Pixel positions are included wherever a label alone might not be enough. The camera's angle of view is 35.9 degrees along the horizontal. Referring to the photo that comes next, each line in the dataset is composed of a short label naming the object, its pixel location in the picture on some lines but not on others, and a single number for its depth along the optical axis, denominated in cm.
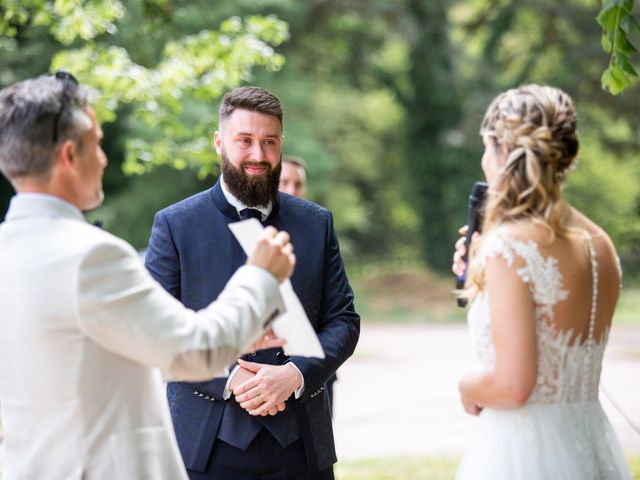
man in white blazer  236
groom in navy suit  363
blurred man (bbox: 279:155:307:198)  634
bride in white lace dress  264
